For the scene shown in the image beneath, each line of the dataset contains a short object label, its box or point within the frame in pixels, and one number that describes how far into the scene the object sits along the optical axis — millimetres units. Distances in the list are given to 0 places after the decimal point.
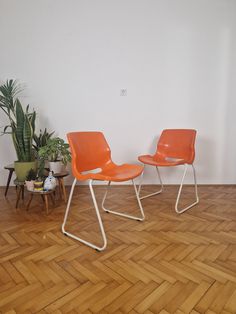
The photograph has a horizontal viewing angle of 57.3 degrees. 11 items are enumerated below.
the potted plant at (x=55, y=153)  2385
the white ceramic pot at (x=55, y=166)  2465
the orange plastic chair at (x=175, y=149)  2309
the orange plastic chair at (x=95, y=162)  1676
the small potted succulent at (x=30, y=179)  2262
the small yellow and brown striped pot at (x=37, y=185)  2227
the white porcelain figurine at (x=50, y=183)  2219
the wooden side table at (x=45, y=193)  2207
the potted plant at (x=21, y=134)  2492
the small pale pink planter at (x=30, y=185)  2258
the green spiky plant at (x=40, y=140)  2646
